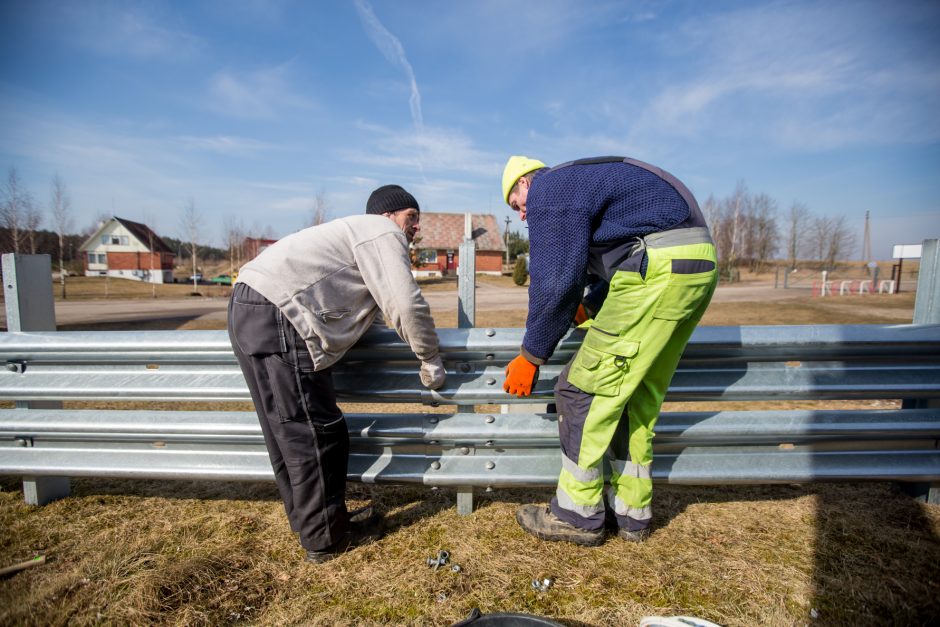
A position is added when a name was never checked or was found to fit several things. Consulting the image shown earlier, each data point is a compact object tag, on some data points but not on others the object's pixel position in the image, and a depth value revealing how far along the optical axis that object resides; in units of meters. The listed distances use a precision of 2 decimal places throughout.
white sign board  20.14
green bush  34.72
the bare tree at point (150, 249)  47.97
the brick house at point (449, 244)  45.56
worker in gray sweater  2.05
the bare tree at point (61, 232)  29.92
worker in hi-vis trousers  1.96
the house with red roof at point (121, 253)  52.41
